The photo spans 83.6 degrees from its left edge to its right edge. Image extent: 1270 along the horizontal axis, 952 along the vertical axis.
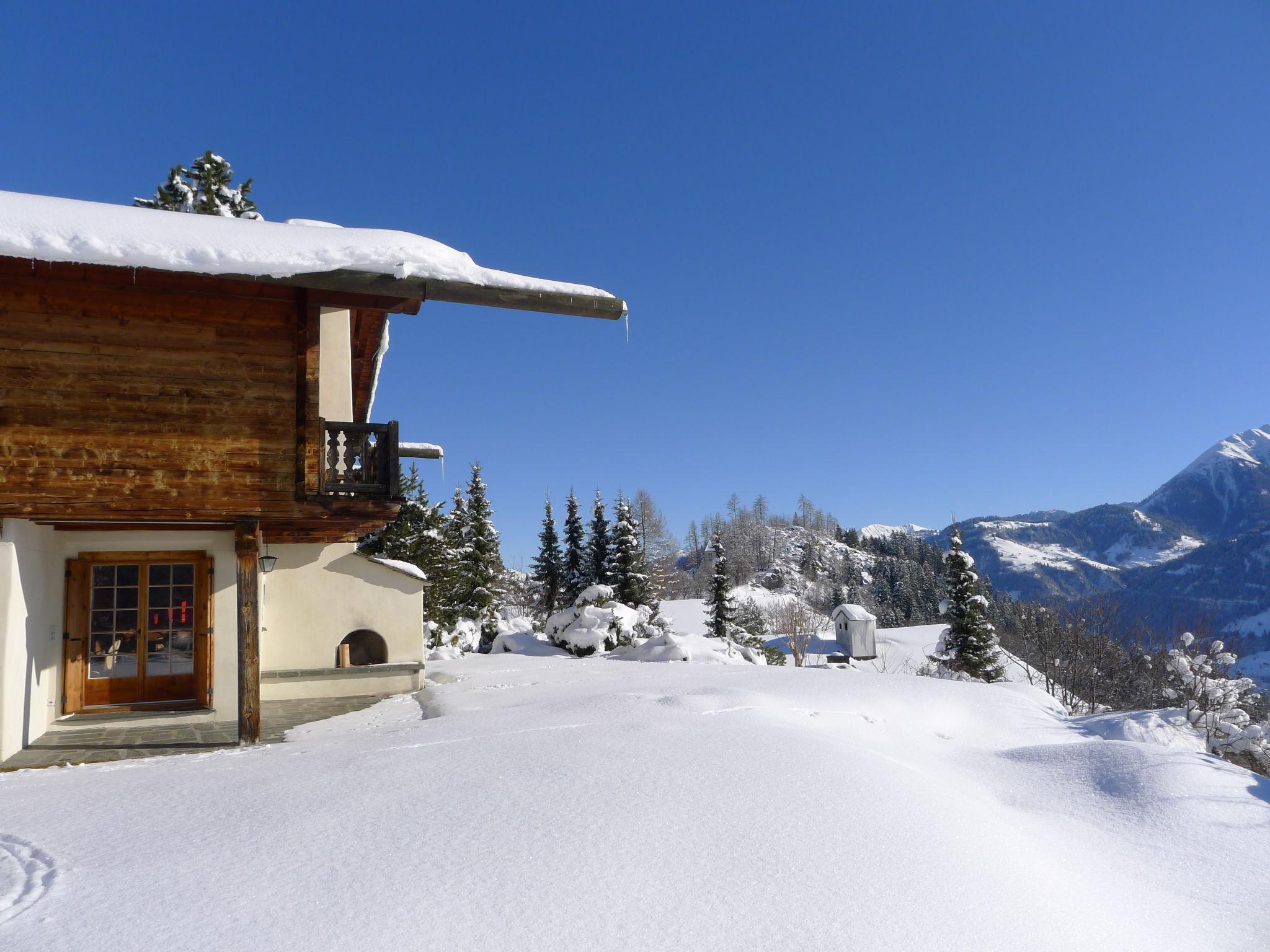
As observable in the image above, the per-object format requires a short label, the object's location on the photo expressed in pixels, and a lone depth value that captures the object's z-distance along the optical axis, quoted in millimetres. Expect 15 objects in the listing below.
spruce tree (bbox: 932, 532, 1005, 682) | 23953
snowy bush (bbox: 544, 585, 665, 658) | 19219
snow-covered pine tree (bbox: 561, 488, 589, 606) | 35812
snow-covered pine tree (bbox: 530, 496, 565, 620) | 36062
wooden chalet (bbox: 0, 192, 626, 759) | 6680
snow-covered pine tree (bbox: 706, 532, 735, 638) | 31016
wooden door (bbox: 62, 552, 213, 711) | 9227
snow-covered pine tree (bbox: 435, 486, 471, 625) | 21609
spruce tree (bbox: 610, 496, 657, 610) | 30844
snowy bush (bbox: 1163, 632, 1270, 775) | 10227
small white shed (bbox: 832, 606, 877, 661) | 34750
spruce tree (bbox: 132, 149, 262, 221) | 18891
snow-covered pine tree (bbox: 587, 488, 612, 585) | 34572
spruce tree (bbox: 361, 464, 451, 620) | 18578
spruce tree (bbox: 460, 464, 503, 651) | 26812
